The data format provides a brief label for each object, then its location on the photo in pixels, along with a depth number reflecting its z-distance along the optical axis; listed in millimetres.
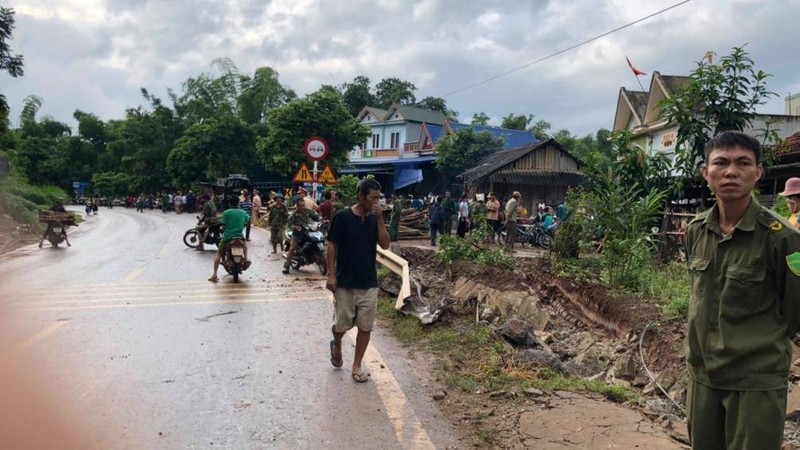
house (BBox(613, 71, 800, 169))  21125
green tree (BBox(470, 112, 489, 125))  43906
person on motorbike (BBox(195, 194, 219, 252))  16312
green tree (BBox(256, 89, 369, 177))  33906
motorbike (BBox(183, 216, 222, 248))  16250
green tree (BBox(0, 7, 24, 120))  18156
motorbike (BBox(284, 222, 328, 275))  12039
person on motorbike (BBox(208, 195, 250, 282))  11055
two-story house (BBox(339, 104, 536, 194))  39031
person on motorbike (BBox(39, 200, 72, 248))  17062
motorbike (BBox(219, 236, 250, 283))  10891
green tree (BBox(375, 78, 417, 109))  65000
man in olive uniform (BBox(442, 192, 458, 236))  19141
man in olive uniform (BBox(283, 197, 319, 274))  12180
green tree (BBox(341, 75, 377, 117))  62219
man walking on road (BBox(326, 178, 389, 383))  5352
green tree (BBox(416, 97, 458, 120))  64938
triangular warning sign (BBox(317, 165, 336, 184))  16391
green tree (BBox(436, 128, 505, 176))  32969
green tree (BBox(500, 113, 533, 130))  51562
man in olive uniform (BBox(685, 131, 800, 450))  2312
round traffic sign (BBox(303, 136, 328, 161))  15453
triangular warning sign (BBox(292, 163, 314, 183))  16653
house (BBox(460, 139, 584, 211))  28078
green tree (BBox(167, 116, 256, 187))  43781
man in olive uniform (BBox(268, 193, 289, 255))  15609
